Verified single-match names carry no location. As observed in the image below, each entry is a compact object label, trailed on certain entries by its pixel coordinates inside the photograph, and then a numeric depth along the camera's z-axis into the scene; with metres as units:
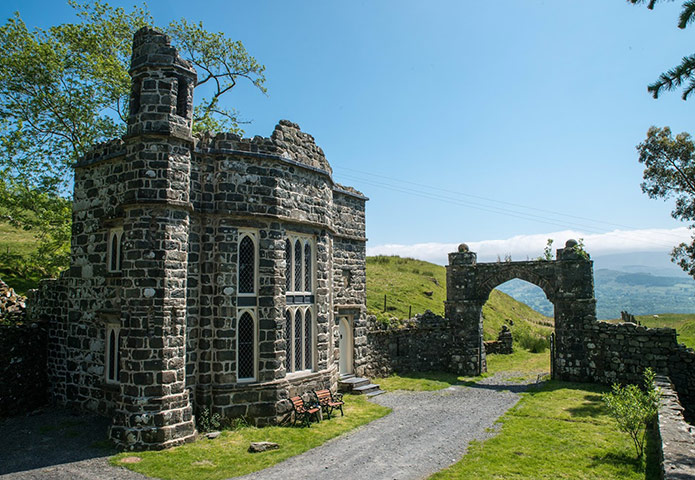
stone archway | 20.50
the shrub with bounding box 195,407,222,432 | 12.52
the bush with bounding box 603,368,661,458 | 10.30
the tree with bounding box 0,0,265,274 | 22.19
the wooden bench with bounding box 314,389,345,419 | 14.40
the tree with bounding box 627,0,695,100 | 8.15
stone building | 11.62
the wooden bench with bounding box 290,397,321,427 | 13.62
